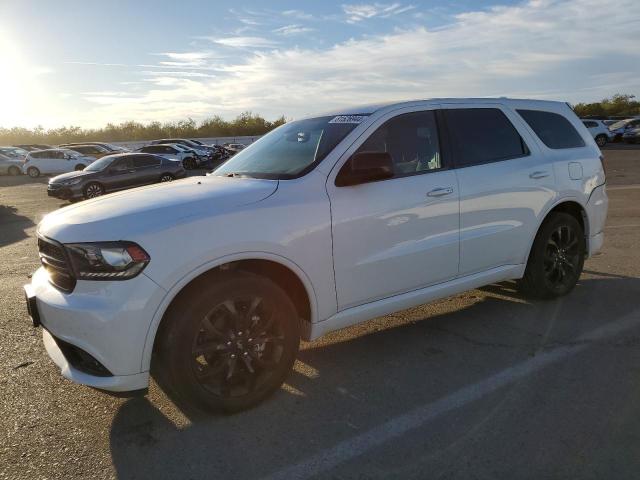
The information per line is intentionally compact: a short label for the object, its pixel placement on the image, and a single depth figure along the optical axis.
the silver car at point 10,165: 33.75
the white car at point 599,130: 34.53
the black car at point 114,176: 16.56
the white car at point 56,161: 30.02
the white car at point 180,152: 30.66
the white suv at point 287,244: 2.88
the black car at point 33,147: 44.24
